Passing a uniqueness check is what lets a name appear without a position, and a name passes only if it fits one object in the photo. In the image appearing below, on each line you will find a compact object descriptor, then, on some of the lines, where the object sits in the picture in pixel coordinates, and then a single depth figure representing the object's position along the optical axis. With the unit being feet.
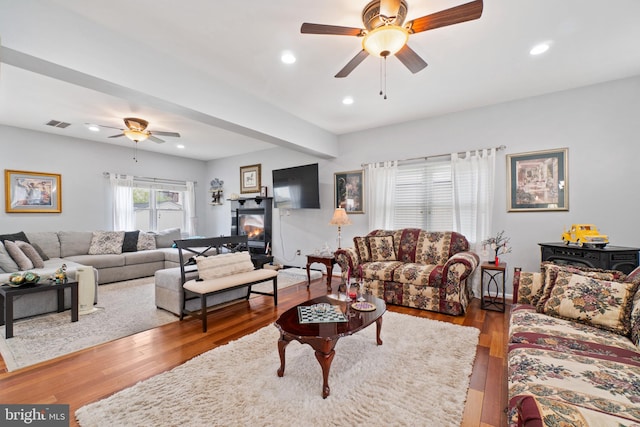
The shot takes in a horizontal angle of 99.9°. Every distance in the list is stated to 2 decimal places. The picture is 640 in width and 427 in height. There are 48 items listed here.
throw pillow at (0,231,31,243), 13.94
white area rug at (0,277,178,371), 7.76
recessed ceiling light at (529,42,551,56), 8.24
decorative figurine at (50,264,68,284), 10.05
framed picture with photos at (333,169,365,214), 16.90
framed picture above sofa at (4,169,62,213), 15.57
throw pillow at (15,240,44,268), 12.90
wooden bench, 9.67
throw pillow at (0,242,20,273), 11.77
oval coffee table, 5.82
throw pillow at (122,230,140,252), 18.06
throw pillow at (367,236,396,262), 13.88
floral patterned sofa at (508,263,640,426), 3.50
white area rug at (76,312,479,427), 5.23
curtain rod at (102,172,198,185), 19.25
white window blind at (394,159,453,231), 14.11
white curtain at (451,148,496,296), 12.81
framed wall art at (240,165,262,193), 21.81
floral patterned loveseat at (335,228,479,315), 10.71
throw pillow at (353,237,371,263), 13.97
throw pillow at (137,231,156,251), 18.65
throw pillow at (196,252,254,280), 10.46
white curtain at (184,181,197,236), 24.13
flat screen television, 17.35
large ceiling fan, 5.76
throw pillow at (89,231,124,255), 16.90
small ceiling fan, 13.89
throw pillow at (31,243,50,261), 14.82
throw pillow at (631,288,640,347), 5.31
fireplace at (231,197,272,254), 20.94
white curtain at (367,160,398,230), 15.56
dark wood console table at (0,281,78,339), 8.57
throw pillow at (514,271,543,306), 7.45
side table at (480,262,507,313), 11.22
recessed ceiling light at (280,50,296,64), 8.68
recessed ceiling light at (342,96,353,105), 12.11
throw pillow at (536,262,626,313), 6.48
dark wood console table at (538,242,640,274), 9.08
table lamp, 15.23
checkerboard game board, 6.73
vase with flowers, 12.11
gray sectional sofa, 15.30
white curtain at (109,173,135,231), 19.44
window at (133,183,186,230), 21.15
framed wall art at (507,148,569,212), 11.47
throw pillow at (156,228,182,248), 19.90
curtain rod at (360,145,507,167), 12.59
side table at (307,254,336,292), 14.60
